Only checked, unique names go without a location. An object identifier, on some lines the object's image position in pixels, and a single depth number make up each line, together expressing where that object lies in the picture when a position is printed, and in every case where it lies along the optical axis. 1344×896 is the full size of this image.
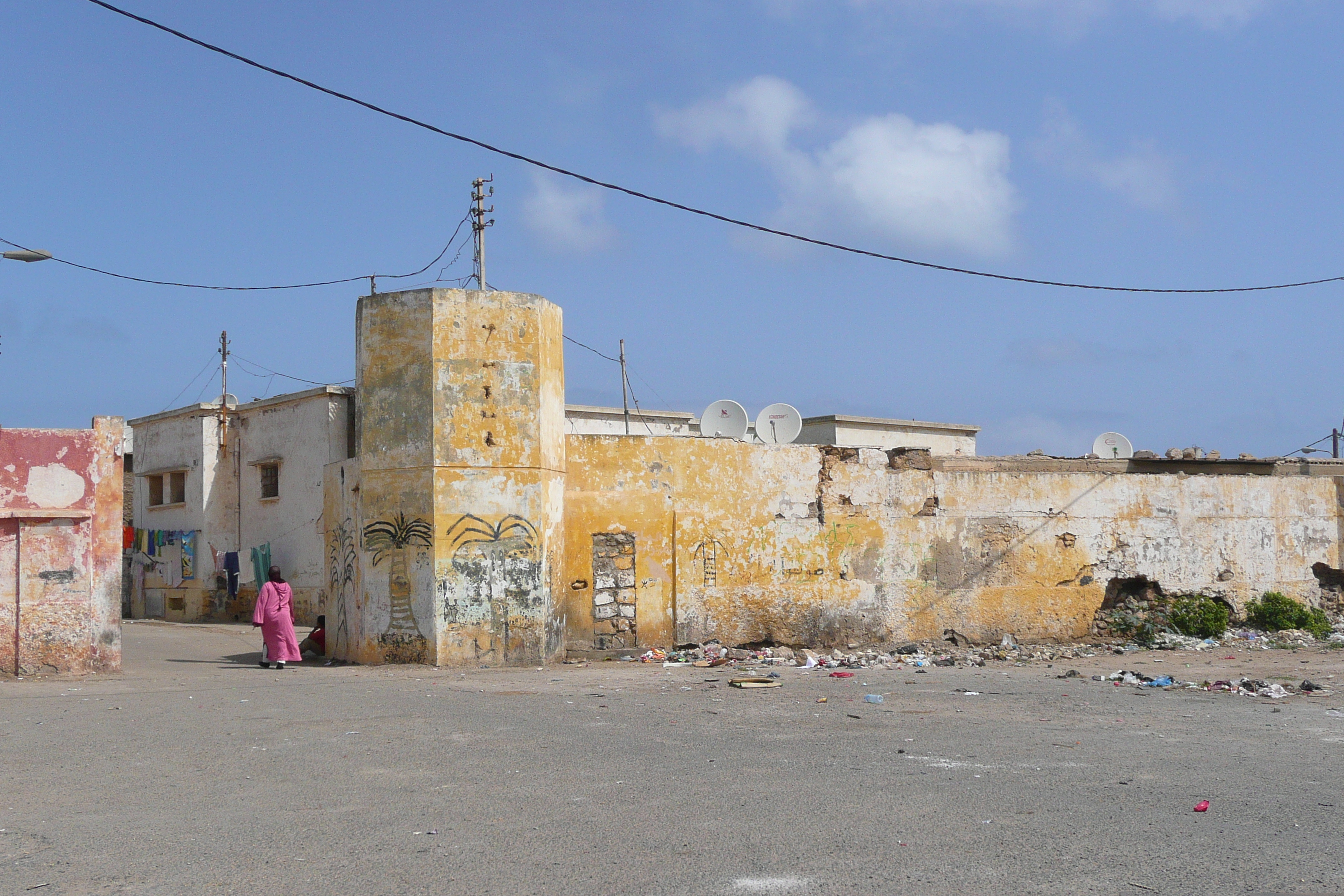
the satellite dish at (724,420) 17.81
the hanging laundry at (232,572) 26.23
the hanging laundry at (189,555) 27.02
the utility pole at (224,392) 27.12
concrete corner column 13.38
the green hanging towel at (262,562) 25.28
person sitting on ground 15.11
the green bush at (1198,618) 16.73
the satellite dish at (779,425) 17.23
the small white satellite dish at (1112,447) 19.67
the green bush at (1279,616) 17.20
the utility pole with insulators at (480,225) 23.94
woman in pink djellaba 14.03
